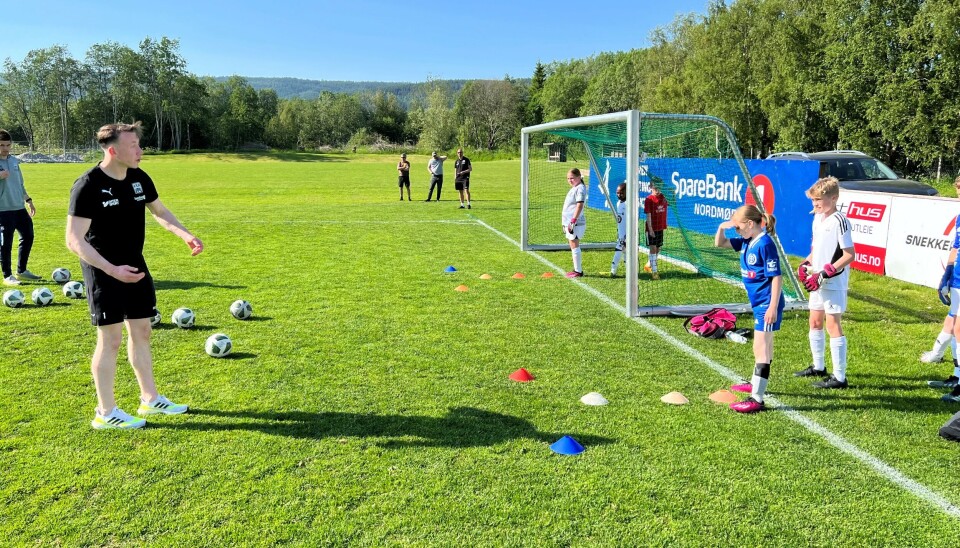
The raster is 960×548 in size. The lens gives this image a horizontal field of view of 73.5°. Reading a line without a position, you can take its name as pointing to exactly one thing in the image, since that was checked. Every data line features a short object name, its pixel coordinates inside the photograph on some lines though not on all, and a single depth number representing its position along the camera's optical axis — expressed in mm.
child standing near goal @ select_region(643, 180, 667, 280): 9917
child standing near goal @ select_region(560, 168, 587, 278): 10117
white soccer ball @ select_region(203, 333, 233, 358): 6027
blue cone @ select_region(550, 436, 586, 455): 4090
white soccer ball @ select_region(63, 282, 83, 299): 8250
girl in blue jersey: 4660
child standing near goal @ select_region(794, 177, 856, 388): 5094
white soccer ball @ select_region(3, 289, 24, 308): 7766
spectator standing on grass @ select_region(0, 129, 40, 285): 8539
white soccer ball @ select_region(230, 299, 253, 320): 7413
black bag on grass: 4254
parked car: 15031
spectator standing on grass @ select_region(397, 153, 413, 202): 23275
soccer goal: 7730
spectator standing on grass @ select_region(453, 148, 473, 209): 21062
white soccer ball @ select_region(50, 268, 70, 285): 9281
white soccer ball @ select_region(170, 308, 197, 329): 7012
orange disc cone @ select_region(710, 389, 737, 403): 5000
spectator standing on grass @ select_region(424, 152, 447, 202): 23000
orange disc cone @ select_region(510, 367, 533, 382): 5473
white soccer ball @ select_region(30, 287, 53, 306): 7910
